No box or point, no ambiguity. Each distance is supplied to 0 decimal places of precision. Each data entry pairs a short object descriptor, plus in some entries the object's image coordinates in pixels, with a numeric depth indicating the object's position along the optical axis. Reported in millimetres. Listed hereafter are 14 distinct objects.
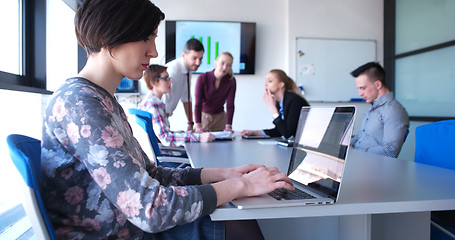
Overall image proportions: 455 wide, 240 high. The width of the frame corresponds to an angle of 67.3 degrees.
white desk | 790
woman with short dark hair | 701
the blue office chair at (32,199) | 620
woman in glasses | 2369
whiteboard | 4988
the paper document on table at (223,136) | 2455
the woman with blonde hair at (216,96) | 3449
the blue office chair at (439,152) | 1227
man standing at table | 3143
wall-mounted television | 4734
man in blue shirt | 2143
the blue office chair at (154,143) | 1944
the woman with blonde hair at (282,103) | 2668
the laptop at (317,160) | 796
